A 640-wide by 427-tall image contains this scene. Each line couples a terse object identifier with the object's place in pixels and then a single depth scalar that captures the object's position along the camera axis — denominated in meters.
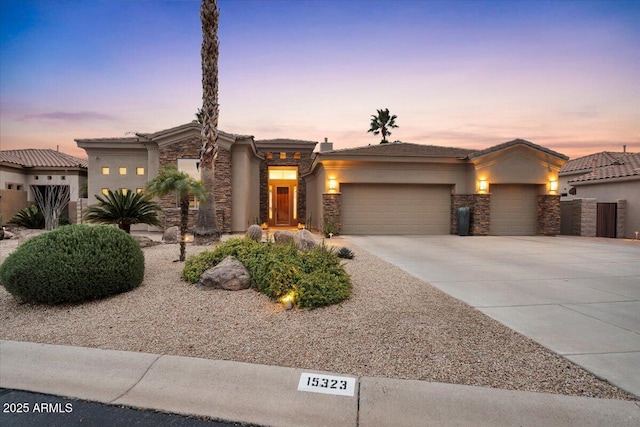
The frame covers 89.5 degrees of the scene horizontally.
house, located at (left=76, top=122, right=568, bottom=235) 16.14
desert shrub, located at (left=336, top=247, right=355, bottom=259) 8.99
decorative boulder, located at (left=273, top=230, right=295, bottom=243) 9.04
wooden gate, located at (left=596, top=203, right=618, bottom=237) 16.71
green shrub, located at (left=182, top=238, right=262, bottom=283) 6.21
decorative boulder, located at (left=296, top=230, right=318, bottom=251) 8.89
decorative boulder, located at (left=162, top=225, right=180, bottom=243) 11.87
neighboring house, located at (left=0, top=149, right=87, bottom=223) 21.02
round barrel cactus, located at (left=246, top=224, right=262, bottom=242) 9.88
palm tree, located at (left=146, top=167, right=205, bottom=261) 8.17
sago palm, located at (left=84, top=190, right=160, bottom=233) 10.55
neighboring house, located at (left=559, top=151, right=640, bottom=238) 16.41
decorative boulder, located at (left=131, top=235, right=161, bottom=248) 10.54
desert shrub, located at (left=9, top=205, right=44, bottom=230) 16.20
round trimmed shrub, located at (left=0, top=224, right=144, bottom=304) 4.81
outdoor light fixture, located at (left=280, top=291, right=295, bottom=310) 4.80
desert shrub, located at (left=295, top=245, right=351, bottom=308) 4.88
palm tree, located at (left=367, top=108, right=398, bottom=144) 33.84
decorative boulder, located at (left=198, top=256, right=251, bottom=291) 5.75
